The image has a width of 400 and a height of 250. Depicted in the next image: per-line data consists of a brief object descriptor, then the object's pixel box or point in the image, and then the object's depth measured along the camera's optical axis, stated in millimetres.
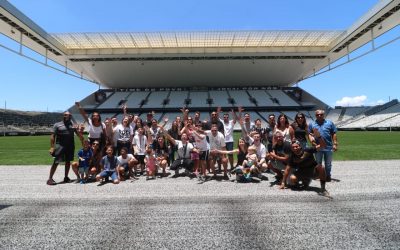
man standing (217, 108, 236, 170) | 8844
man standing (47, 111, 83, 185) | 7668
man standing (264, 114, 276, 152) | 8383
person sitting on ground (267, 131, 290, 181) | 6934
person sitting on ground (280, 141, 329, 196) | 6172
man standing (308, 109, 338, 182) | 6824
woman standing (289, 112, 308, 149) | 7270
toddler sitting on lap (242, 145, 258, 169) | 7445
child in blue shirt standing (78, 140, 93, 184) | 7711
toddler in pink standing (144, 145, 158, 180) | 8102
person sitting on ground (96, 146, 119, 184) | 7471
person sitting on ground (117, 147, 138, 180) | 7769
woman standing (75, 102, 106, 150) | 8127
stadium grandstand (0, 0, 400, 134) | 33406
